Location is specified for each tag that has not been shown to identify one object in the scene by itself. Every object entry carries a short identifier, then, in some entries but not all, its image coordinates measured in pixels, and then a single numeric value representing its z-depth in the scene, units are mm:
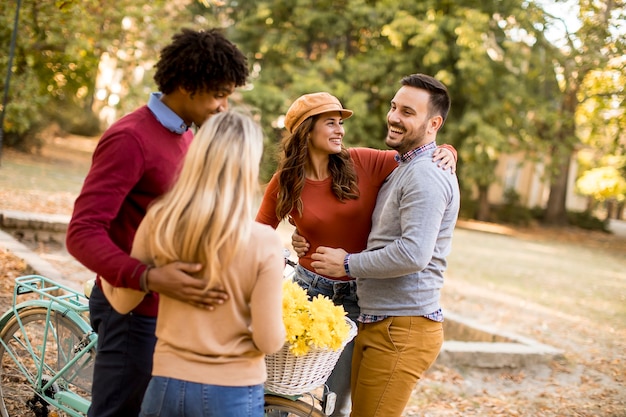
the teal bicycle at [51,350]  3330
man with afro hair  2348
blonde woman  2117
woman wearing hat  3494
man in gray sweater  2898
